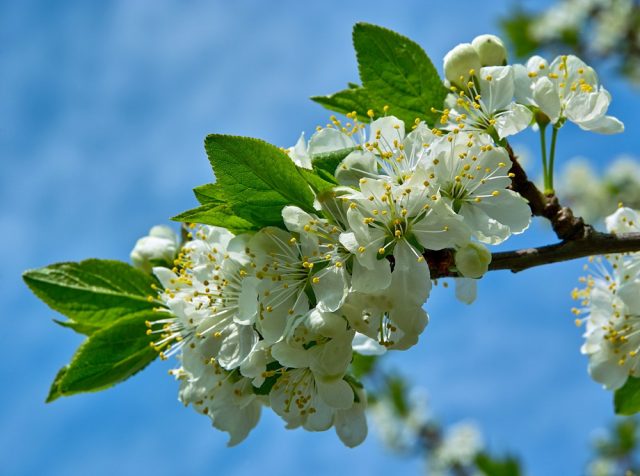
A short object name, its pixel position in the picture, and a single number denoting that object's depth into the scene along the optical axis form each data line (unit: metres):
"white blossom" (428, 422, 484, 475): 5.52
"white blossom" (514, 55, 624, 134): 0.52
